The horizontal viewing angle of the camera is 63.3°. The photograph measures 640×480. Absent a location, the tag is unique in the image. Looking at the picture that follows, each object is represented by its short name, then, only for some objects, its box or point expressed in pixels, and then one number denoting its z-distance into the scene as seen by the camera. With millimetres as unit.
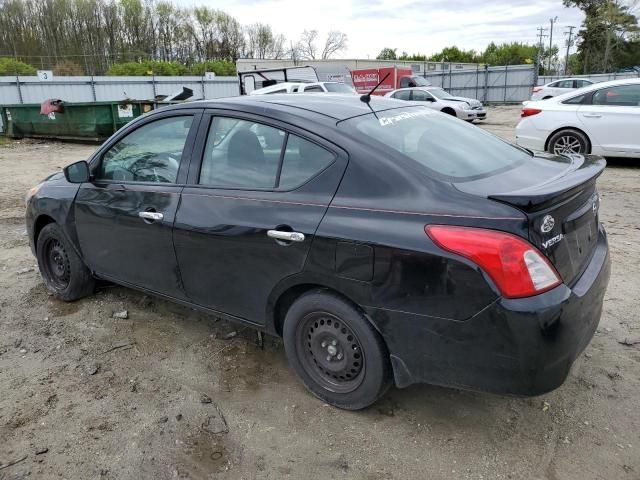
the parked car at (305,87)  16145
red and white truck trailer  28477
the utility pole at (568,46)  65600
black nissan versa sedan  2189
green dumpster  16188
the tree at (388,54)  87625
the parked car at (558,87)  24688
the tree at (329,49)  76688
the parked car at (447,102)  20031
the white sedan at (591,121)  8727
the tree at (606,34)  56688
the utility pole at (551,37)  75688
